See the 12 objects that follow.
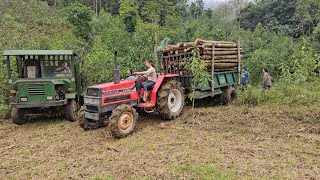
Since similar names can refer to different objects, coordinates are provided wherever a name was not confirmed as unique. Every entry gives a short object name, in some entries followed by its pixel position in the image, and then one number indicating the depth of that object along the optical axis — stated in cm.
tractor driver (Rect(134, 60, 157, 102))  780
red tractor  681
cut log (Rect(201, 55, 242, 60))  912
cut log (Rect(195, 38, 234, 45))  905
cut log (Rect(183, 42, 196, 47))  919
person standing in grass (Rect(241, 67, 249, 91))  1421
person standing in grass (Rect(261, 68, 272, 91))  1253
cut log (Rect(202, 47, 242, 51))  912
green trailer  922
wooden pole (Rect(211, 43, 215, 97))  935
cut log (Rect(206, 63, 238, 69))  957
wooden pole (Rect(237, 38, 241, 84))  1057
